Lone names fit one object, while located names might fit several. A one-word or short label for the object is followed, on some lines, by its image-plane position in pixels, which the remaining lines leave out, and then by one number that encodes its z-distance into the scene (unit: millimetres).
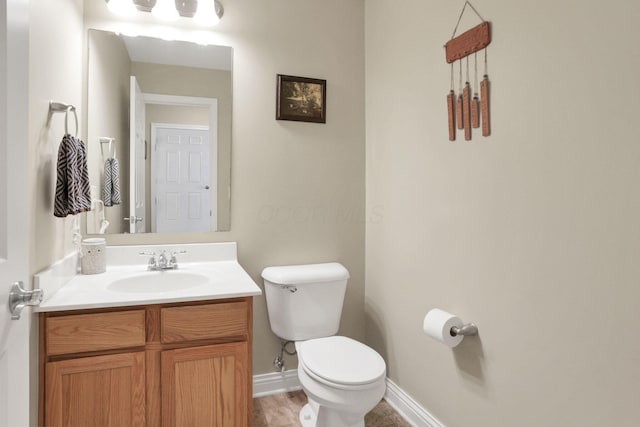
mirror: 1970
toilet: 1571
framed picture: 2256
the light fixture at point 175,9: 1979
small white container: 1825
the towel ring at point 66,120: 1674
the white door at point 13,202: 802
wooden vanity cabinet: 1410
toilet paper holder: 1572
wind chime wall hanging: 1505
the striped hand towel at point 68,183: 1520
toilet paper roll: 1579
